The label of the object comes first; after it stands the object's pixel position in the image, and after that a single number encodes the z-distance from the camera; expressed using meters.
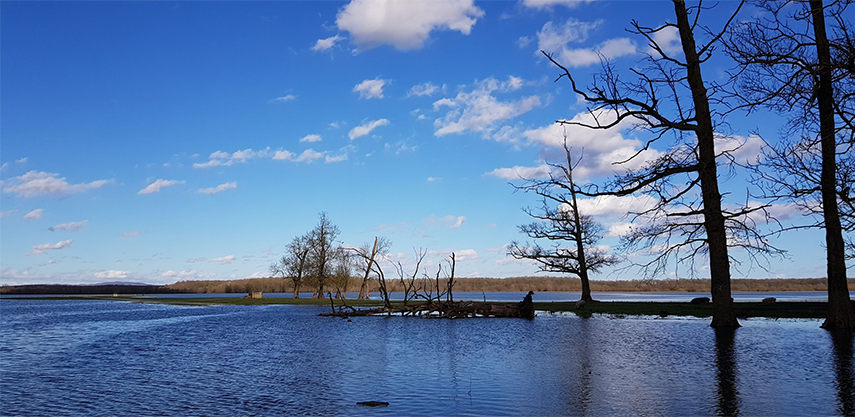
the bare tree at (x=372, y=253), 67.23
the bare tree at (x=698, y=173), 20.86
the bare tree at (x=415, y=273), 41.44
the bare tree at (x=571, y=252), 47.66
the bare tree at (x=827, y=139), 12.04
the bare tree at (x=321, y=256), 73.81
